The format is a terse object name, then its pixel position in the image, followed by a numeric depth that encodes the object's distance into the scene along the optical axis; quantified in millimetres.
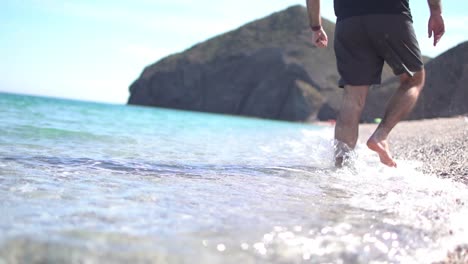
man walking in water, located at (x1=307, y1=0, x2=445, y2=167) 3244
